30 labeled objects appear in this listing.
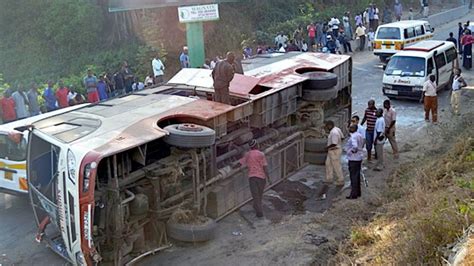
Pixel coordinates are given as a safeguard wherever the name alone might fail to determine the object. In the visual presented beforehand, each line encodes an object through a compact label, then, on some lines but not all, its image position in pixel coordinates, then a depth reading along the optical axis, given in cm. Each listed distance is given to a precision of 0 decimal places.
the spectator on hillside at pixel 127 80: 1761
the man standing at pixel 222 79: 1034
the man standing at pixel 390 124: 1292
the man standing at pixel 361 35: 2719
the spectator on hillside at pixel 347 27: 2766
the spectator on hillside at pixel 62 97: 1564
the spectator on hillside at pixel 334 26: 2667
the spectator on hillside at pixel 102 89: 1662
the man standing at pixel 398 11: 3409
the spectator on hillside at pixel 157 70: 1887
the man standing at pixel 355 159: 1075
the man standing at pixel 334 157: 1126
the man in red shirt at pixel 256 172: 998
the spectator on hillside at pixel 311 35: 2594
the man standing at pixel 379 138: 1246
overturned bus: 785
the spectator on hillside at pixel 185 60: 2016
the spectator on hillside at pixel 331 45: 2506
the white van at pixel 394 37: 2359
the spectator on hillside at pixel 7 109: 1425
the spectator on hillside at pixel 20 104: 1438
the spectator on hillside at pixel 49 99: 1523
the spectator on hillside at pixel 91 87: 1630
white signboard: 1895
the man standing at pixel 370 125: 1266
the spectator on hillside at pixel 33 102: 1476
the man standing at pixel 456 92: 1577
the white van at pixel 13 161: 1041
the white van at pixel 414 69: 1764
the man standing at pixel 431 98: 1513
